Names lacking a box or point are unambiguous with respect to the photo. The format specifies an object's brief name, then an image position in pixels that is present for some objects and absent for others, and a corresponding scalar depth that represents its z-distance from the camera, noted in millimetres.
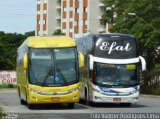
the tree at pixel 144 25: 56156
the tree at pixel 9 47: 94625
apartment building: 98562
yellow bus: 27328
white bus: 29859
